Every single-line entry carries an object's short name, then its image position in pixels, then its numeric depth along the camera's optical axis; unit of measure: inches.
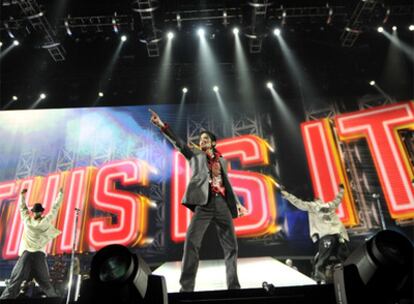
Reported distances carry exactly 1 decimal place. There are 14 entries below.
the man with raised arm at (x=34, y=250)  169.1
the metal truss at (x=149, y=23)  223.8
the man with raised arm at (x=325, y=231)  195.0
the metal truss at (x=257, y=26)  223.8
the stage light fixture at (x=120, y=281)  65.4
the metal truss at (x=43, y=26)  223.9
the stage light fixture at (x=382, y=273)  63.2
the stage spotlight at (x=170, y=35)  257.3
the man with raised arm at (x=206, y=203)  119.0
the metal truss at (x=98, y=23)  241.0
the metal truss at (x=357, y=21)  226.7
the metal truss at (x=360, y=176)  242.4
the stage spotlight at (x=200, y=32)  253.3
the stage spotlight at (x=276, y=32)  254.4
